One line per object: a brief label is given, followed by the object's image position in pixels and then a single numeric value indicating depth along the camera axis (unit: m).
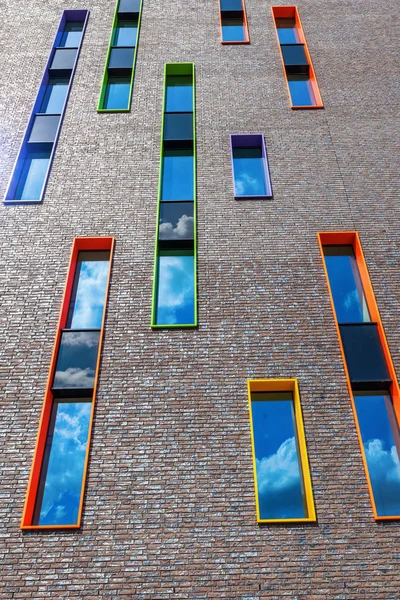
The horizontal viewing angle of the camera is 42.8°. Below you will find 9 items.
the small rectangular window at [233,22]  17.58
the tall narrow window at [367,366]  9.08
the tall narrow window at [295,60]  15.62
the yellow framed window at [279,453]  8.74
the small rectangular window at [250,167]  13.18
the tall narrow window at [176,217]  11.12
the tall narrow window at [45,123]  13.23
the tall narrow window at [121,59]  15.38
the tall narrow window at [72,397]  8.71
